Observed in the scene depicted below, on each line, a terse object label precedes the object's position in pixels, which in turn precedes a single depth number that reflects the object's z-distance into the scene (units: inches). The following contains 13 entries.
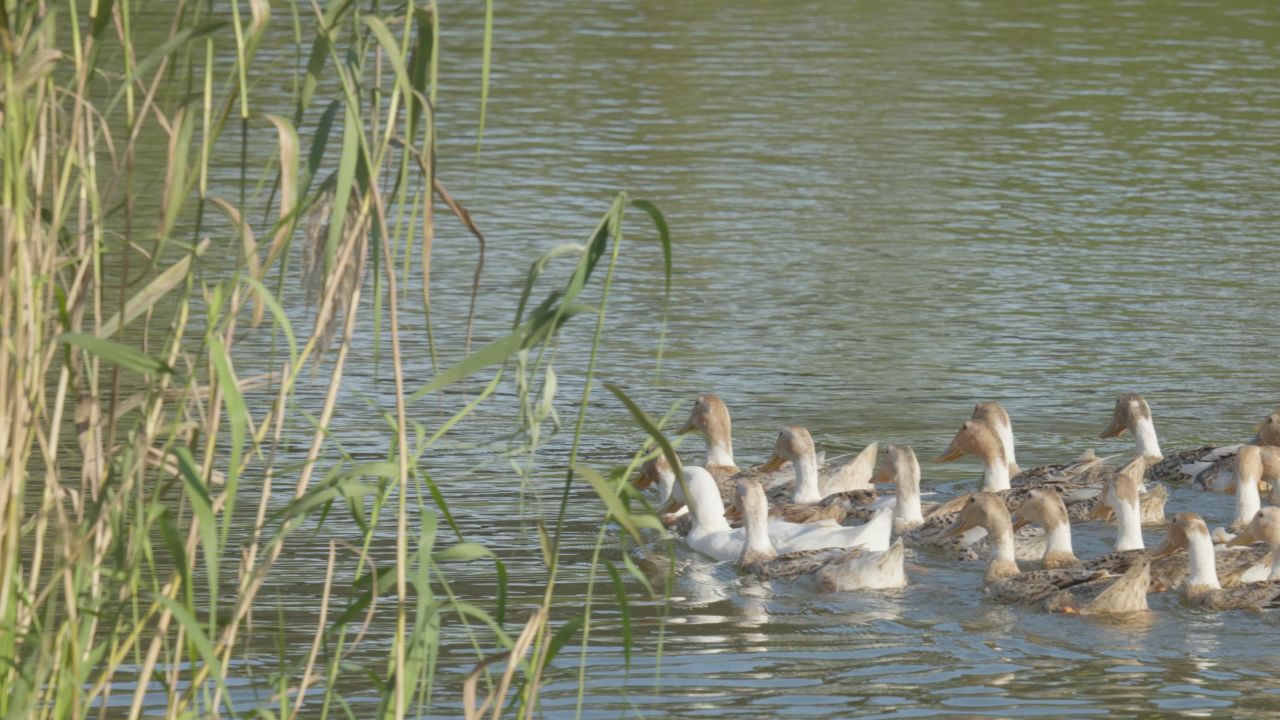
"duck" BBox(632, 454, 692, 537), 807.7
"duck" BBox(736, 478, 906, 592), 674.8
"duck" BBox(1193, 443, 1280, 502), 767.8
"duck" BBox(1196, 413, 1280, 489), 812.0
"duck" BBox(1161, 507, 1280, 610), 652.1
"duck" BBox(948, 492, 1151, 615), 648.4
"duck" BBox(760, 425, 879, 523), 805.9
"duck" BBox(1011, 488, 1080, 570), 725.3
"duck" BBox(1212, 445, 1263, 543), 761.6
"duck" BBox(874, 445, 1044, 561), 756.6
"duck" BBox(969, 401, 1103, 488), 807.7
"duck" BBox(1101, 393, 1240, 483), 832.9
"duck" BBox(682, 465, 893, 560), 730.2
